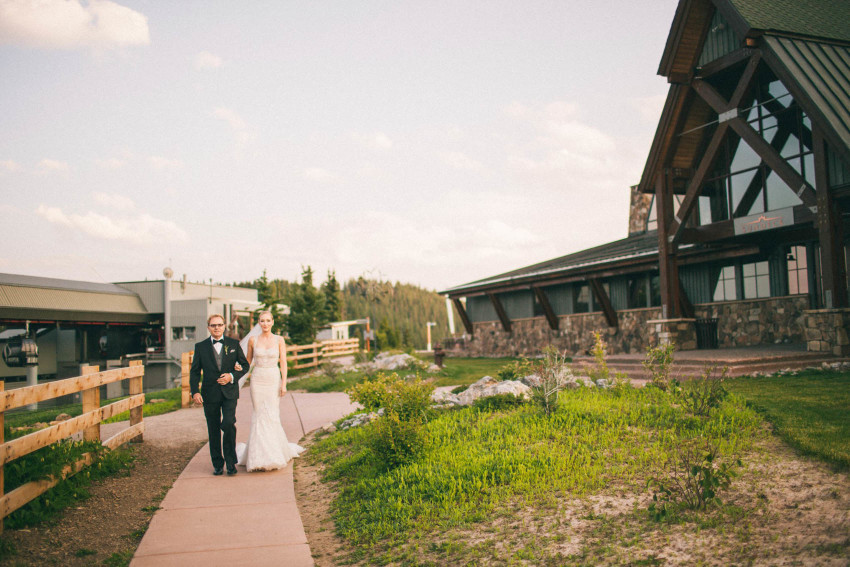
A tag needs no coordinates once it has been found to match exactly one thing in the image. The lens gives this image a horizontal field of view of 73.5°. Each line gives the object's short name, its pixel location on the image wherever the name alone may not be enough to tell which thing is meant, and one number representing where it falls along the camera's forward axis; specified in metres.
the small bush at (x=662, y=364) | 8.99
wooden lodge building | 12.72
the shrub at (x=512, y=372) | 10.85
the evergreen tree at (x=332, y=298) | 54.22
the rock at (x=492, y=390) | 9.13
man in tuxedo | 7.19
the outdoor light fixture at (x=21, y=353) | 27.34
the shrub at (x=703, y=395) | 7.18
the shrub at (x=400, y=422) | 6.59
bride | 7.43
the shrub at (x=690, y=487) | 4.55
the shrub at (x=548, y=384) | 7.88
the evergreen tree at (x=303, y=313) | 25.56
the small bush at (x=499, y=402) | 8.74
